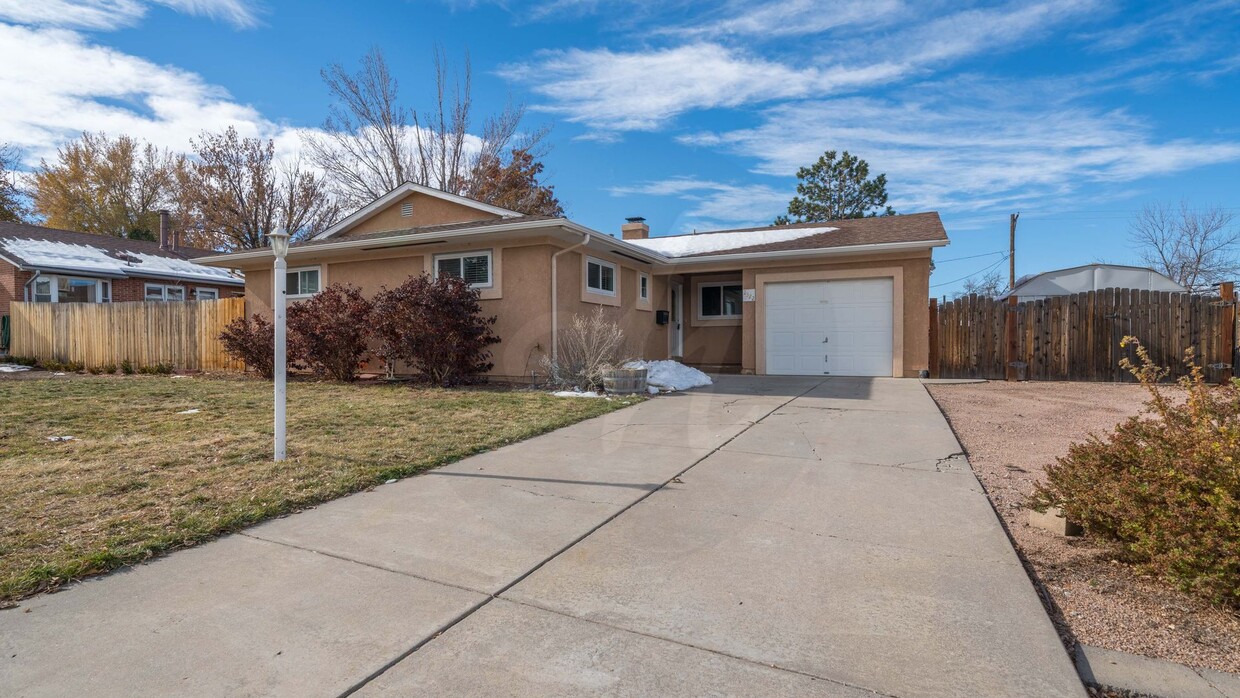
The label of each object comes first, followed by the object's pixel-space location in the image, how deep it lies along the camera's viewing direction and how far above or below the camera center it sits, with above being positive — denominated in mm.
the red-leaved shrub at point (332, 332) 11273 +108
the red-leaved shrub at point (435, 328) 10344 +178
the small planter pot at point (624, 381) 9617 -701
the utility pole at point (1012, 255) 27484 +3856
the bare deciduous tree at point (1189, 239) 21844 +3789
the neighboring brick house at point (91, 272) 18734 +2185
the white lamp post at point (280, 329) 5023 +74
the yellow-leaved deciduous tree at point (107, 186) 29656 +7705
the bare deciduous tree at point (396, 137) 24438 +8569
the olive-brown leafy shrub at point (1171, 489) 2490 -749
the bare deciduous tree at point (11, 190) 26438 +6859
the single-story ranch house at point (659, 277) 11172 +1328
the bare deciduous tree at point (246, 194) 27297 +6748
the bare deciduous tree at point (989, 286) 33406 +3046
